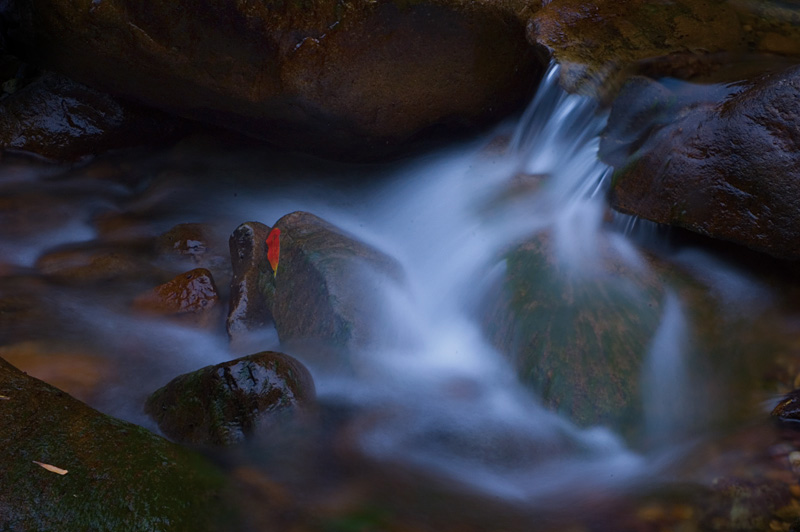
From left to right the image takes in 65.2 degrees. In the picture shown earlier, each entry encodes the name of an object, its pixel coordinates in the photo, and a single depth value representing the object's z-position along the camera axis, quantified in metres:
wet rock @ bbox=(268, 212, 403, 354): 3.89
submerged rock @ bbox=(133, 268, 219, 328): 4.37
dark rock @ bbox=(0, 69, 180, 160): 6.02
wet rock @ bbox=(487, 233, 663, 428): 3.55
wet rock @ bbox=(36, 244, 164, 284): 4.72
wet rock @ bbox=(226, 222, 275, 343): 4.24
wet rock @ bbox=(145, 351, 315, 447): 3.06
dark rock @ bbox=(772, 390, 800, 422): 3.04
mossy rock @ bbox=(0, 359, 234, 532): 2.16
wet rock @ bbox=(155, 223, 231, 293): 5.03
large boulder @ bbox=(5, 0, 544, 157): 4.71
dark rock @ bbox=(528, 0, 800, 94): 4.54
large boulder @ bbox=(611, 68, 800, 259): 3.62
